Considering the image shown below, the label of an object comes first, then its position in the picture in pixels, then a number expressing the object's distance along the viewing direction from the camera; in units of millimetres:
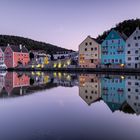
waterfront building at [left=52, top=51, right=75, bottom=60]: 61210
